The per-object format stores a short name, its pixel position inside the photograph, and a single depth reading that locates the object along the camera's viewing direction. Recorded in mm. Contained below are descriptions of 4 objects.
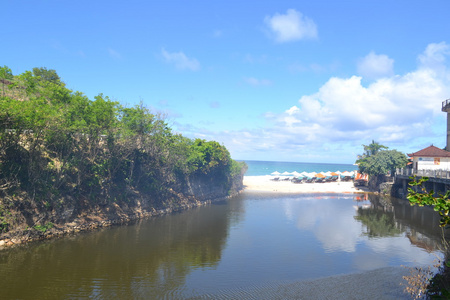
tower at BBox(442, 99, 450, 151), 57819
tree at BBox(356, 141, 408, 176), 63328
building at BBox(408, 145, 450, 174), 52531
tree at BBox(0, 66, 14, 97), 24719
